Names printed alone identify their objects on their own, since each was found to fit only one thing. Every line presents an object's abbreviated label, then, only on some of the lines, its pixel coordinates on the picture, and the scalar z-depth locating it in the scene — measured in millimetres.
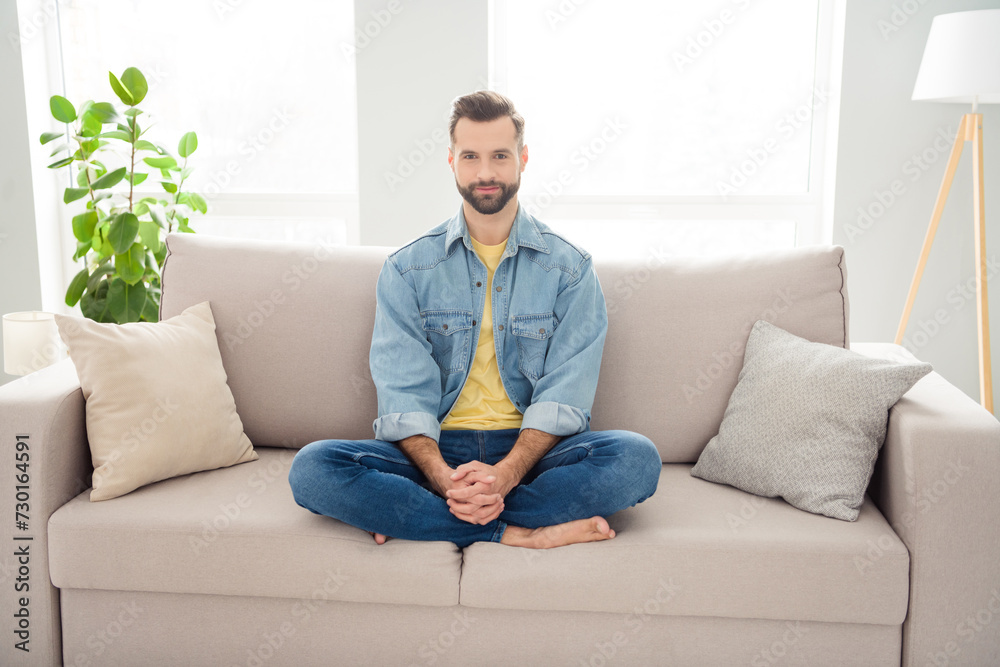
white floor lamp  2461
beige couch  1563
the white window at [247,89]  3262
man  1620
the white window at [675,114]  3090
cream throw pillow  1735
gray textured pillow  1675
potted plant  2699
